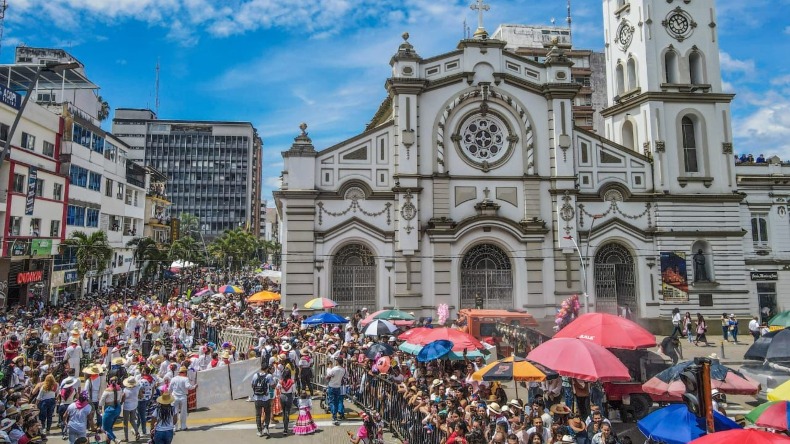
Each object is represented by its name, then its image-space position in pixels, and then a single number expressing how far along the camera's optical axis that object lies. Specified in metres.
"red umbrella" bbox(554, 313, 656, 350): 13.00
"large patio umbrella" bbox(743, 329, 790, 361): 13.35
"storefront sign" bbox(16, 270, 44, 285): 31.05
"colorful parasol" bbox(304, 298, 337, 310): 24.04
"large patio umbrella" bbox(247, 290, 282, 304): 28.41
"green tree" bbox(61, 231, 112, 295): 34.72
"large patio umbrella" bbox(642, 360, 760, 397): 11.48
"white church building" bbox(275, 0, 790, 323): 28.06
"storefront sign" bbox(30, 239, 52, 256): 31.88
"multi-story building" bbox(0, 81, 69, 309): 29.64
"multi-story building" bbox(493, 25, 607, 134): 54.16
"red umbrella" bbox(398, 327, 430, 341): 16.70
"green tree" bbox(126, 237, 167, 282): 46.09
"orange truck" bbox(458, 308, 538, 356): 21.66
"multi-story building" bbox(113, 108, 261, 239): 108.38
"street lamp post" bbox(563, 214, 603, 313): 25.98
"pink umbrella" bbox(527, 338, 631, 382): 10.92
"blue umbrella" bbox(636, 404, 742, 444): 8.20
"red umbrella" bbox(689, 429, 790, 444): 6.43
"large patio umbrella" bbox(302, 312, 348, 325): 21.30
